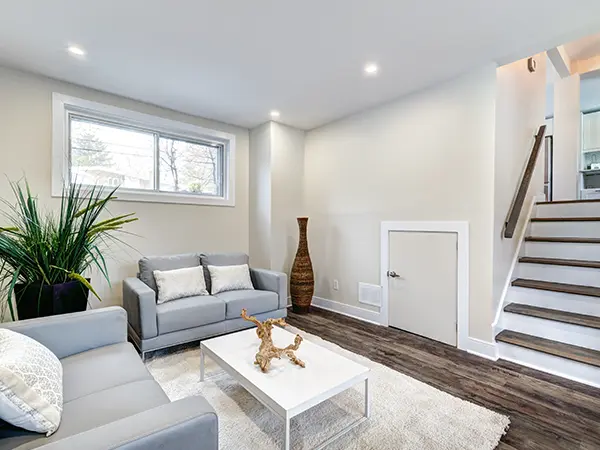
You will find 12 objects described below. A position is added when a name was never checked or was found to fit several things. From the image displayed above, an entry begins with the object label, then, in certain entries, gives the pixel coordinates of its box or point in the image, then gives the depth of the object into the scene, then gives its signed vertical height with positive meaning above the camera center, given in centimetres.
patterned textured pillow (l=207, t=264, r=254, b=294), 336 -63
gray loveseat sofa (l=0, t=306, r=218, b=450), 92 -74
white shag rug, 167 -119
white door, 302 -64
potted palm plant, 223 -30
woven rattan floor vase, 404 -73
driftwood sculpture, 181 -79
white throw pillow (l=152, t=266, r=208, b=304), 300 -62
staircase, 244 -72
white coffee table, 153 -88
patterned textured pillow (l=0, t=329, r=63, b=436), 102 -61
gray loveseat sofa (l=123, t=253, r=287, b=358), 260 -80
